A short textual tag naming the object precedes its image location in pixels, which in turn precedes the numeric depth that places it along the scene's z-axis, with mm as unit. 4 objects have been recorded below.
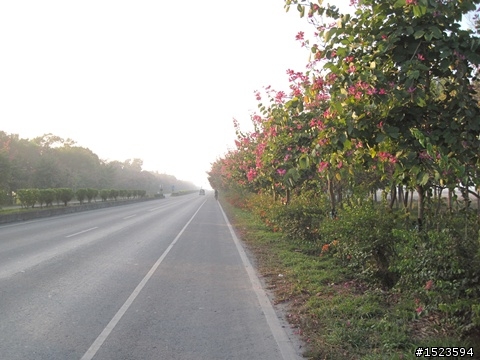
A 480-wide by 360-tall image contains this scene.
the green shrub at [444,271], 4289
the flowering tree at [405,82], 4098
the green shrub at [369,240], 6656
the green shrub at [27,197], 27588
